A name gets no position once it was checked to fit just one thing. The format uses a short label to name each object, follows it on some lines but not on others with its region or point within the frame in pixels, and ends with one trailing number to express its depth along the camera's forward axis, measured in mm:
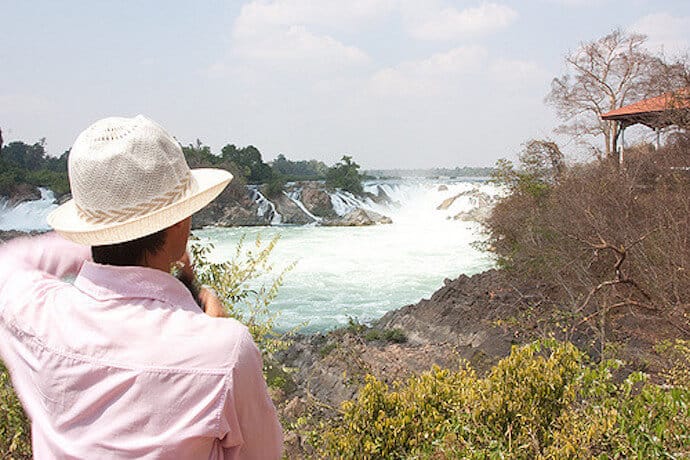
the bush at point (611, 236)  7324
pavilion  9935
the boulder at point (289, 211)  26266
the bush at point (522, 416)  1855
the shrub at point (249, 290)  2578
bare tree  14273
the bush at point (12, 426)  2059
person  732
